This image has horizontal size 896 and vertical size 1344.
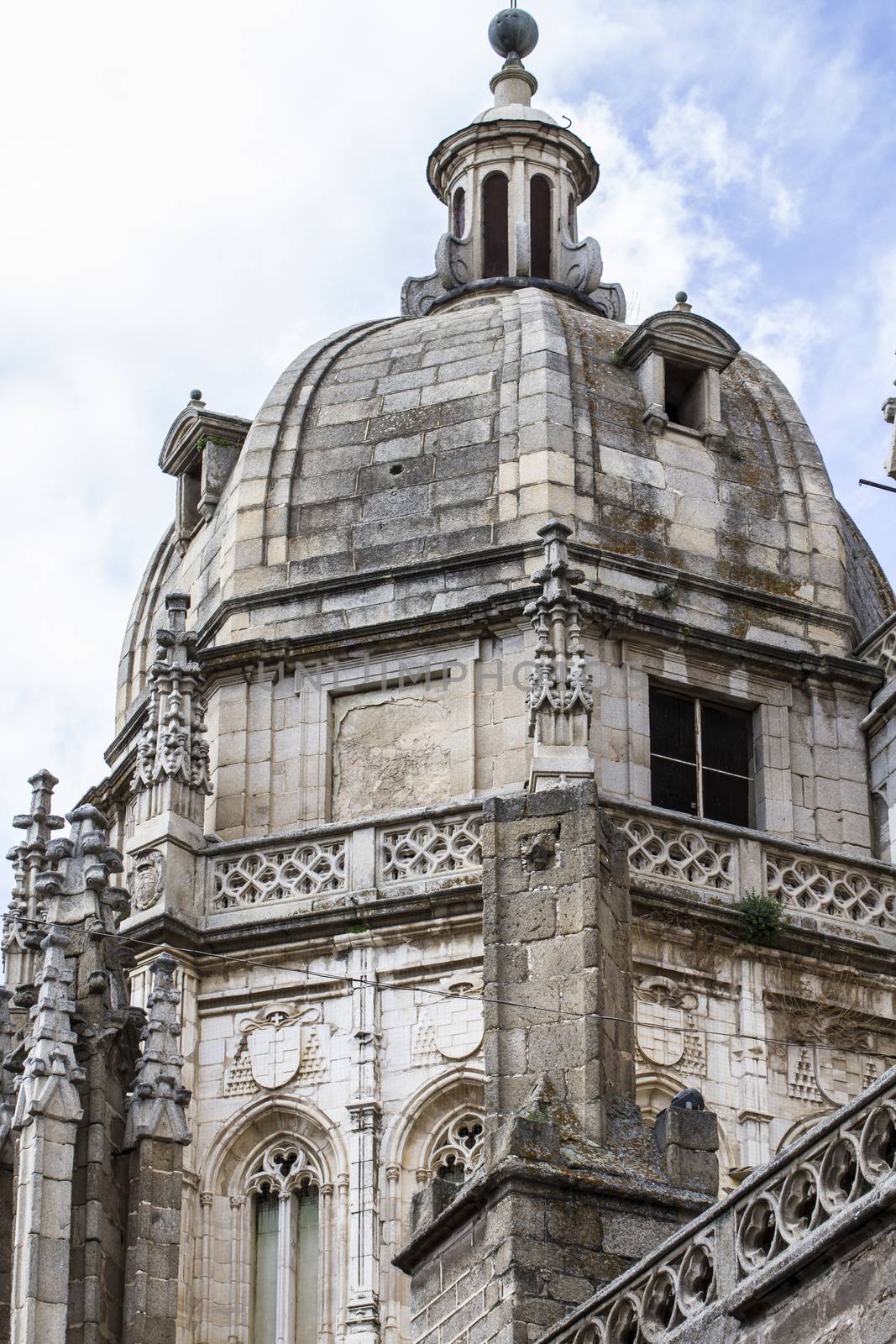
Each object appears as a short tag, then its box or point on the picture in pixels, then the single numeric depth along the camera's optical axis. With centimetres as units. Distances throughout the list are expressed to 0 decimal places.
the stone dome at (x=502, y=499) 3353
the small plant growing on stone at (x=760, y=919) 3034
